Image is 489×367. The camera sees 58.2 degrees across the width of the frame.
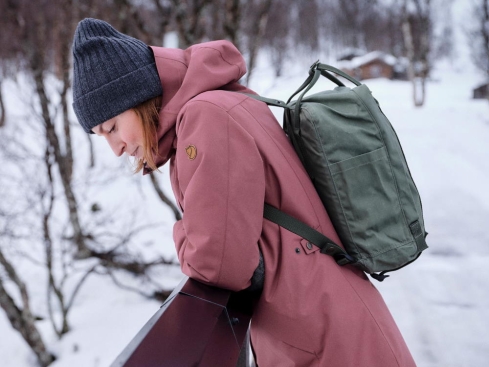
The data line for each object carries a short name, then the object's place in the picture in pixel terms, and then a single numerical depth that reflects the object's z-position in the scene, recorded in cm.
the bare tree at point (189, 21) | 373
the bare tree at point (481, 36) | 1385
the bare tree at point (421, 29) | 1582
